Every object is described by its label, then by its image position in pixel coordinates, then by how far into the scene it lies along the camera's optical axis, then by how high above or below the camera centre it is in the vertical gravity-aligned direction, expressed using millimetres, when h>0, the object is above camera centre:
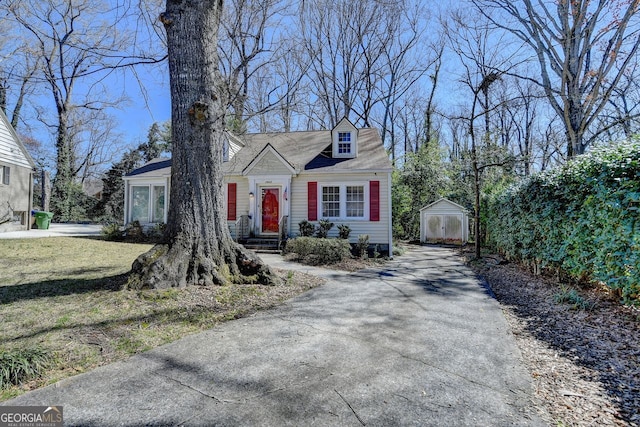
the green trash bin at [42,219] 15719 -47
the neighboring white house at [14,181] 14324 +1778
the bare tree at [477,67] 11055 +6022
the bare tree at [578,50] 10812 +6294
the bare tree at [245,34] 9070 +5552
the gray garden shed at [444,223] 17641 -106
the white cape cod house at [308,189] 12047 +1243
